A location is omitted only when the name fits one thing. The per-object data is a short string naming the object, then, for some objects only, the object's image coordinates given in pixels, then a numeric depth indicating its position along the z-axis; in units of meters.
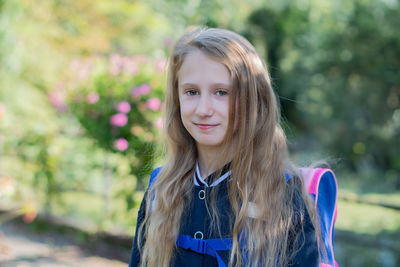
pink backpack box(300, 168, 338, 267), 1.32
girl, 1.28
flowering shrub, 4.08
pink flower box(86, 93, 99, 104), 4.18
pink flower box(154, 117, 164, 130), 3.89
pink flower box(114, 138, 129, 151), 4.06
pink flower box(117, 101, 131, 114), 4.02
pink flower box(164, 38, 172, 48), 4.82
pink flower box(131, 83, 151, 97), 4.05
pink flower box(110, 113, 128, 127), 3.99
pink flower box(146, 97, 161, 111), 3.94
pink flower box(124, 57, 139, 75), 4.22
